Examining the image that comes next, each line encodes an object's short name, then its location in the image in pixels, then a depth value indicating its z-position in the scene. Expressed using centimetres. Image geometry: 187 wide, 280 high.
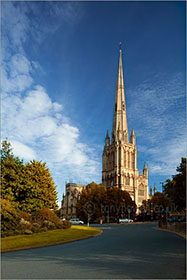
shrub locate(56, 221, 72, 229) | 2907
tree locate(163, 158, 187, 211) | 2154
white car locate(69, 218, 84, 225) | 6379
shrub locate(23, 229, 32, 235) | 2272
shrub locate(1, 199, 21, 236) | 2238
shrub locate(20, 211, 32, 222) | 2661
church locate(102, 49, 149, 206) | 11488
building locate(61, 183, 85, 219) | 13798
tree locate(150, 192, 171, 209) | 8550
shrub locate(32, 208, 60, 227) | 2792
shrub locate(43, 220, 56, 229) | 2742
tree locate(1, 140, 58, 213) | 2816
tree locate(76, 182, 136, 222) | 6925
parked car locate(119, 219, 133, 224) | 6524
